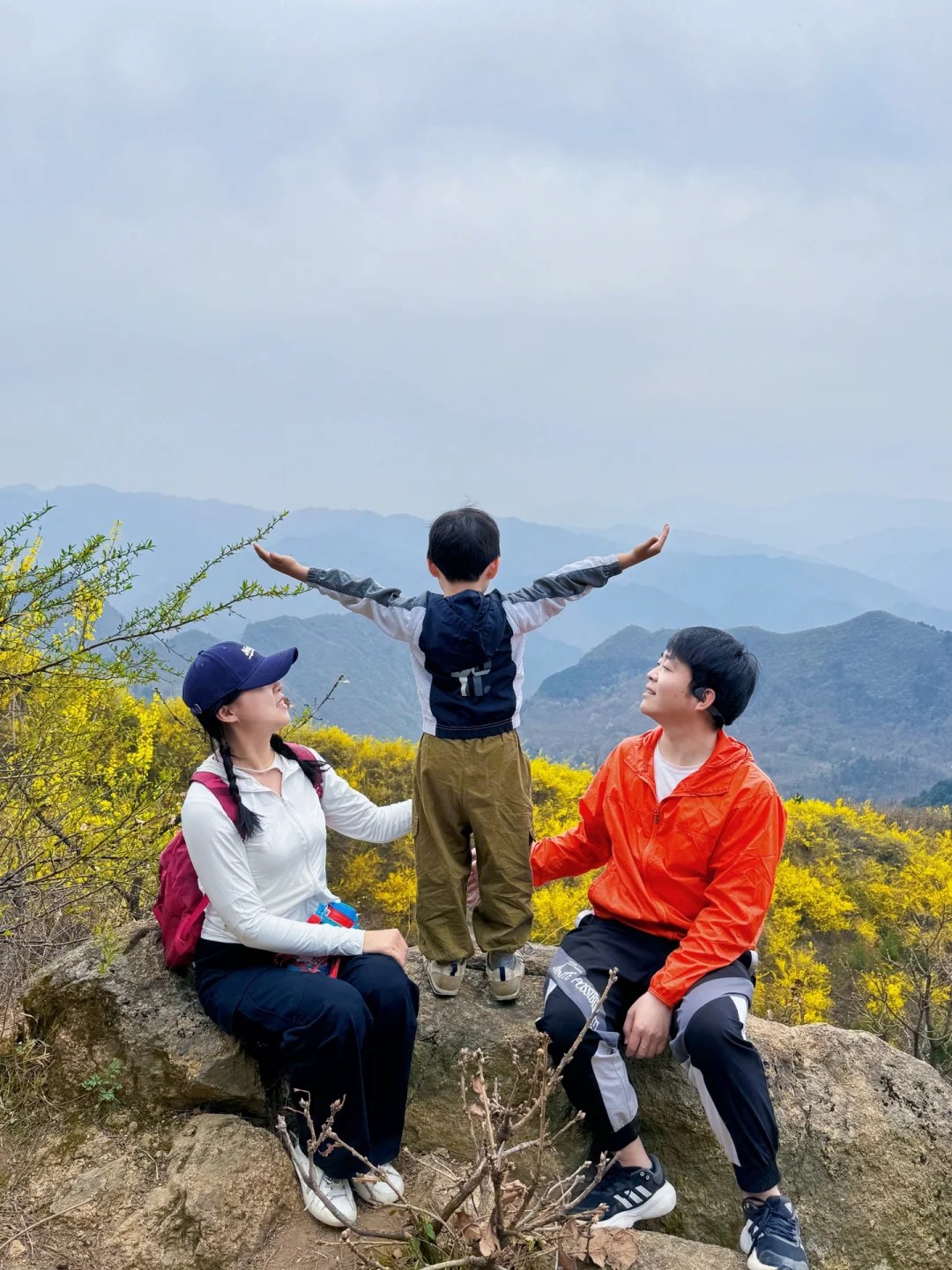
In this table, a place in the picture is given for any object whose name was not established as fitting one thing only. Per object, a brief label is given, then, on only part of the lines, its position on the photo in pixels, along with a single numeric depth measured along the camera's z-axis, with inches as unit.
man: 91.4
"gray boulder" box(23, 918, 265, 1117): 108.1
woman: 93.2
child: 116.3
